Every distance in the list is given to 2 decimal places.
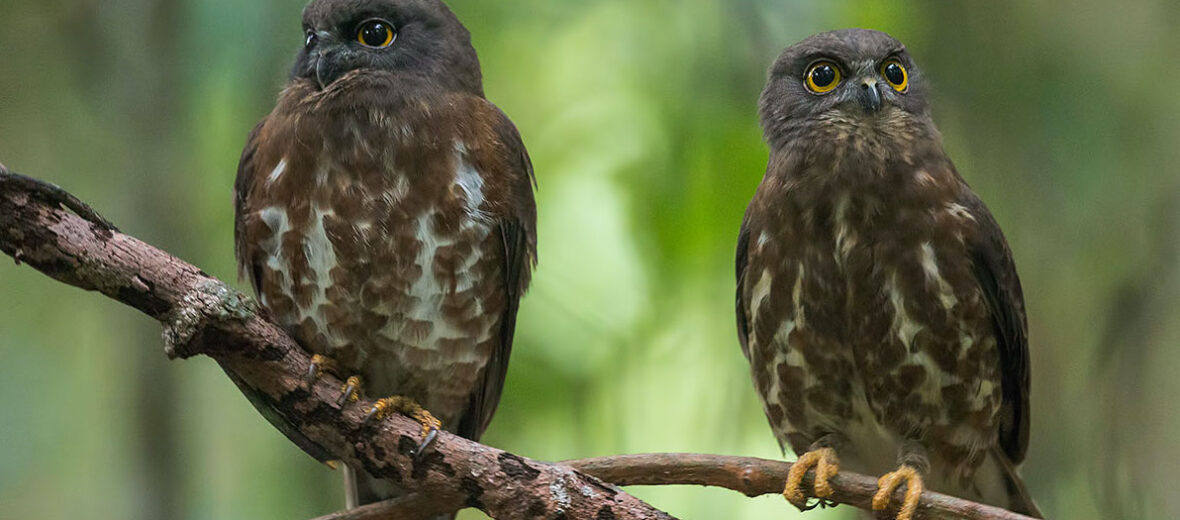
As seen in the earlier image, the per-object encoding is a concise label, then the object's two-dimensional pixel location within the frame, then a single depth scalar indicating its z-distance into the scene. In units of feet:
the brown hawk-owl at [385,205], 21.29
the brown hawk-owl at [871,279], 22.02
